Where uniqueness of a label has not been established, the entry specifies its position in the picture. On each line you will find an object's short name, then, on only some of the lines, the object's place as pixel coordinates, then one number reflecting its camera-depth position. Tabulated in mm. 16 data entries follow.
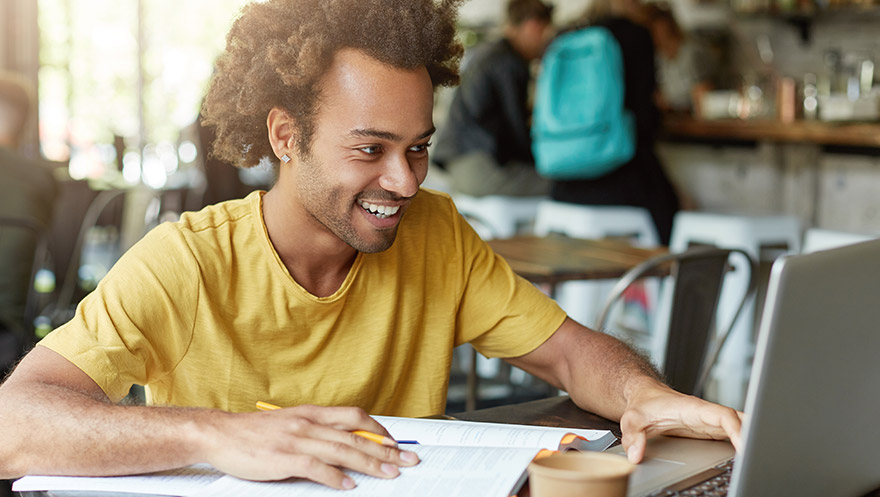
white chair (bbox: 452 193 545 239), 4297
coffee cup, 799
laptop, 737
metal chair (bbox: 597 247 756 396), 2209
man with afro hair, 1180
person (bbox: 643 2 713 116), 5023
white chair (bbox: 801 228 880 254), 2581
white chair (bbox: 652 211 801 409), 3596
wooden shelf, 3910
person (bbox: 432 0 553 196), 4273
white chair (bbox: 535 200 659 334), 3734
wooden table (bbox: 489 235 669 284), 2477
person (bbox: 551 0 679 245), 3777
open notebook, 958
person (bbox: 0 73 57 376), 2754
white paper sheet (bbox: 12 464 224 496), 990
